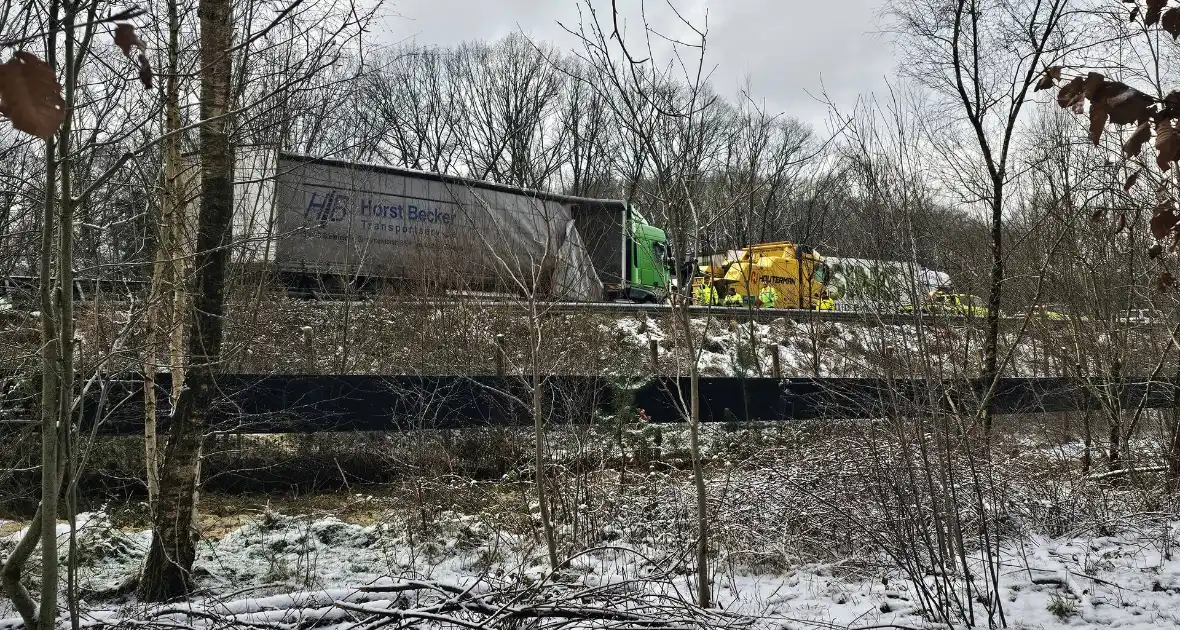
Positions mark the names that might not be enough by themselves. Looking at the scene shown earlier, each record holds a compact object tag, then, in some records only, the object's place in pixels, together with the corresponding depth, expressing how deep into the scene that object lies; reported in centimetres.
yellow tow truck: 2147
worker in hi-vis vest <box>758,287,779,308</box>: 2005
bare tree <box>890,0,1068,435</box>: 833
